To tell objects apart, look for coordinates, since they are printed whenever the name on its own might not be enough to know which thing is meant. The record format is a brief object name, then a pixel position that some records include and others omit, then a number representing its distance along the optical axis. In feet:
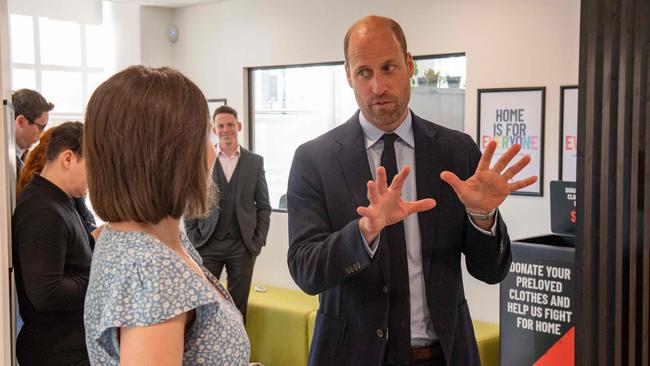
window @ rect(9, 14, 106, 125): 24.89
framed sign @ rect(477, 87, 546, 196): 16.52
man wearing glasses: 13.46
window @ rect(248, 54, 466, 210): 18.34
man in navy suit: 6.08
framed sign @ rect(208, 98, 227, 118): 23.83
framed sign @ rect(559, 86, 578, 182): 15.90
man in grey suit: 17.89
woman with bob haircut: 4.06
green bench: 18.07
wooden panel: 6.52
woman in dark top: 8.18
